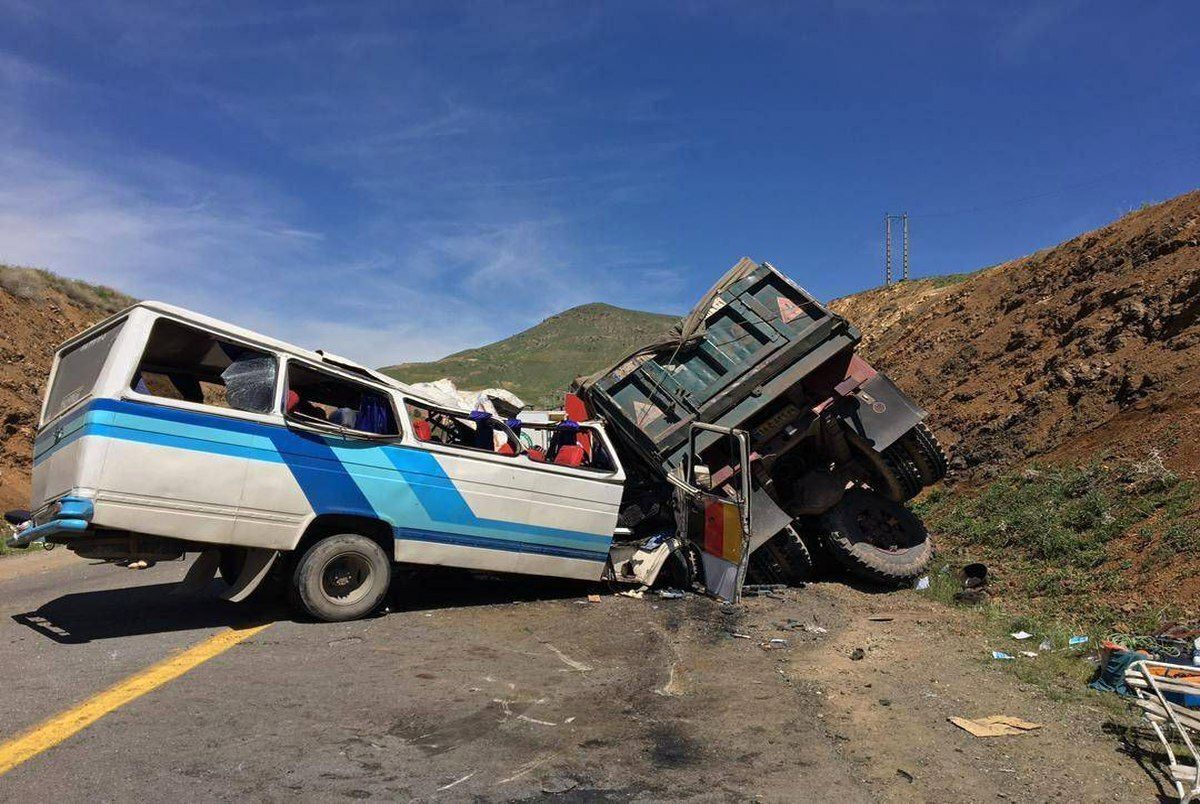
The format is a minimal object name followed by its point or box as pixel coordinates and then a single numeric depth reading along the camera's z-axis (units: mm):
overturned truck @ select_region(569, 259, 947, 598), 7891
